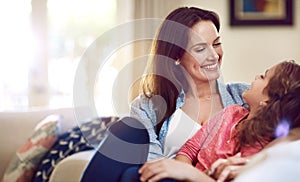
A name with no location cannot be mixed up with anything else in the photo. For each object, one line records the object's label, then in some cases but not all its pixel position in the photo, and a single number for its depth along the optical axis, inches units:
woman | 73.0
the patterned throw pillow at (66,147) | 136.0
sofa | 162.6
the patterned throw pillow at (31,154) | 146.0
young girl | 63.7
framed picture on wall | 181.1
